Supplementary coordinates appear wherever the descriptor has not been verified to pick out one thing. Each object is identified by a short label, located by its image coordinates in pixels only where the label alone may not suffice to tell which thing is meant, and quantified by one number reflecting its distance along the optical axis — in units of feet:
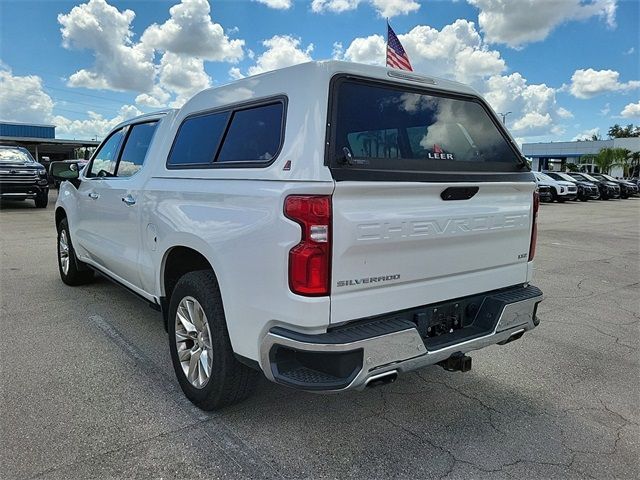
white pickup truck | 7.99
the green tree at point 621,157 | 167.63
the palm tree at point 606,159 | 167.73
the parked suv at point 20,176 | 50.26
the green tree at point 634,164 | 182.80
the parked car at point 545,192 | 87.51
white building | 206.39
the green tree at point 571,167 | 195.00
